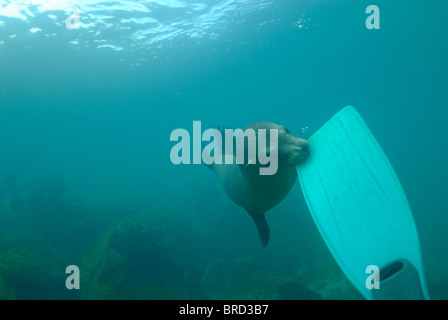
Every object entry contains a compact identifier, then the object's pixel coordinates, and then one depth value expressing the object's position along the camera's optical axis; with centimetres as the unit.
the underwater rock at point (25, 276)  667
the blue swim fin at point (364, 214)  222
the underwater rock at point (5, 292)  539
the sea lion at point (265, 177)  274
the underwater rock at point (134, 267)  645
